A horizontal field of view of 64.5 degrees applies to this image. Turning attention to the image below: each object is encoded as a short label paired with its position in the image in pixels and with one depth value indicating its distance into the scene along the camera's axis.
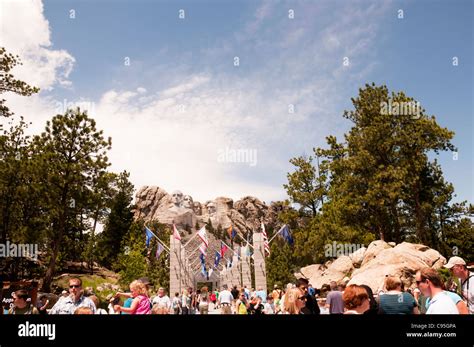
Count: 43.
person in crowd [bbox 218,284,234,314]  17.36
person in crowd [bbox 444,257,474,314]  6.12
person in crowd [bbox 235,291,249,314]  13.22
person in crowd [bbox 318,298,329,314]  14.73
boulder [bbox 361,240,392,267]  28.52
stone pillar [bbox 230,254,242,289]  39.59
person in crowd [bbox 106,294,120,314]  9.21
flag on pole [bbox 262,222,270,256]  30.82
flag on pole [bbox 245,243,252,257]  32.95
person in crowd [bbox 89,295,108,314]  7.47
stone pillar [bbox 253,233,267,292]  31.66
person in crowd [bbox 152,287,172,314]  12.46
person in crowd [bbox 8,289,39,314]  6.20
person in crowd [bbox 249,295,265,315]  13.14
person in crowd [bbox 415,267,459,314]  3.77
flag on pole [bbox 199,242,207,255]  29.88
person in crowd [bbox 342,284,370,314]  4.05
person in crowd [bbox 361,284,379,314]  5.04
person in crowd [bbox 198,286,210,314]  18.78
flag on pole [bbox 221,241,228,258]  33.95
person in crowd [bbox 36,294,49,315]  9.68
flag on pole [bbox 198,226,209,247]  28.19
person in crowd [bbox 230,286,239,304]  22.81
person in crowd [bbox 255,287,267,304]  16.51
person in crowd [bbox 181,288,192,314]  17.64
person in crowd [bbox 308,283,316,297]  10.28
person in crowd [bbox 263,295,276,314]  13.64
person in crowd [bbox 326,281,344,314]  8.57
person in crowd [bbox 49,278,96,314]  6.70
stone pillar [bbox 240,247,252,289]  35.53
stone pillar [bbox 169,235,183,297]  34.16
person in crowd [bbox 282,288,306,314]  5.36
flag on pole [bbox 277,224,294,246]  32.41
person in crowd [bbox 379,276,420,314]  5.04
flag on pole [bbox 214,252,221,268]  36.25
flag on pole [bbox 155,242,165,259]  32.13
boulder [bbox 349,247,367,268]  30.84
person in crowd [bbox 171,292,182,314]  16.96
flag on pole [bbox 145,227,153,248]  33.09
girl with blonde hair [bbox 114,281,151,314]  6.79
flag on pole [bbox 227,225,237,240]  35.03
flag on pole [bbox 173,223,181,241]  32.12
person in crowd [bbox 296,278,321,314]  7.95
